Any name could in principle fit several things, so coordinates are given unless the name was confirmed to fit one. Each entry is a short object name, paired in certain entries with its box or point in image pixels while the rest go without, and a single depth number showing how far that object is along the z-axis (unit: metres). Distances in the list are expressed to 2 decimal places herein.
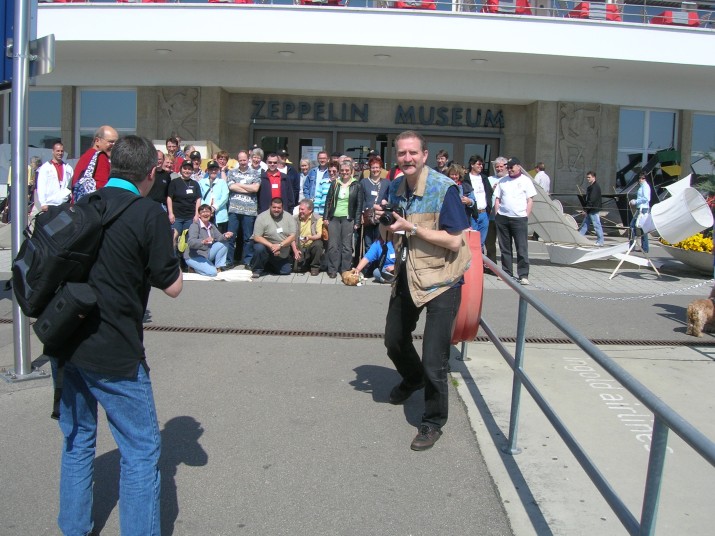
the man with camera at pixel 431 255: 4.35
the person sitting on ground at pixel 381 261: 10.26
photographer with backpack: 2.96
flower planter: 11.60
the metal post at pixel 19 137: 5.30
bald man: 5.18
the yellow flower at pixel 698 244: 11.77
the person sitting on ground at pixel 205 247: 10.42
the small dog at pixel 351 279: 9.94
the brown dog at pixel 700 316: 7.48
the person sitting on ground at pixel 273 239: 10.62
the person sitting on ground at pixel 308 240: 10.97
